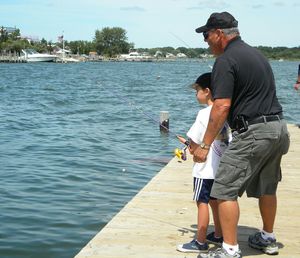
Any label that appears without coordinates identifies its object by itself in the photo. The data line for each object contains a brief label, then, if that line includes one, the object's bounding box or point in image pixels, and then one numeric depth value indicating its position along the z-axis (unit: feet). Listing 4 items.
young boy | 15.39
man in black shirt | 13.87
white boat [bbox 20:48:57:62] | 430.61
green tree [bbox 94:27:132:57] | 643.45
